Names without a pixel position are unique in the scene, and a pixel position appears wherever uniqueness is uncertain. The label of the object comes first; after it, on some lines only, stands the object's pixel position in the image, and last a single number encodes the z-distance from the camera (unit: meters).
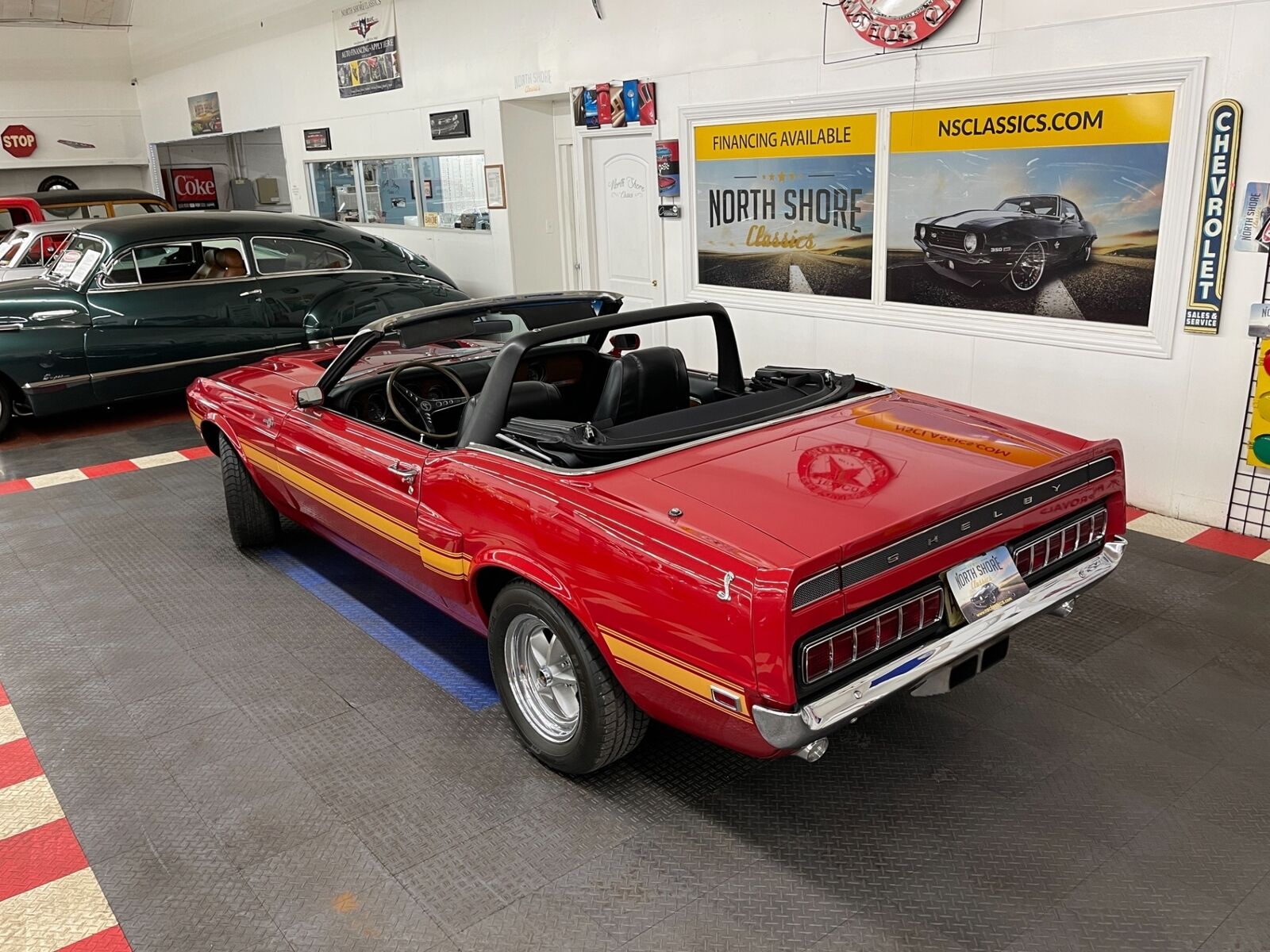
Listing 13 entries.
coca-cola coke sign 18.42
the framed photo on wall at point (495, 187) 9.59
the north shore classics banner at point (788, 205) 6.43
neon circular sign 5.62
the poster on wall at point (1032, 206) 5.00
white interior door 8.16
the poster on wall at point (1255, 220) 4.54
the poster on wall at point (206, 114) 15.44
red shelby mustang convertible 2.41
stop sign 17.41
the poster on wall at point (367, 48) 10.70
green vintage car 7.43
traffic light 4.62
